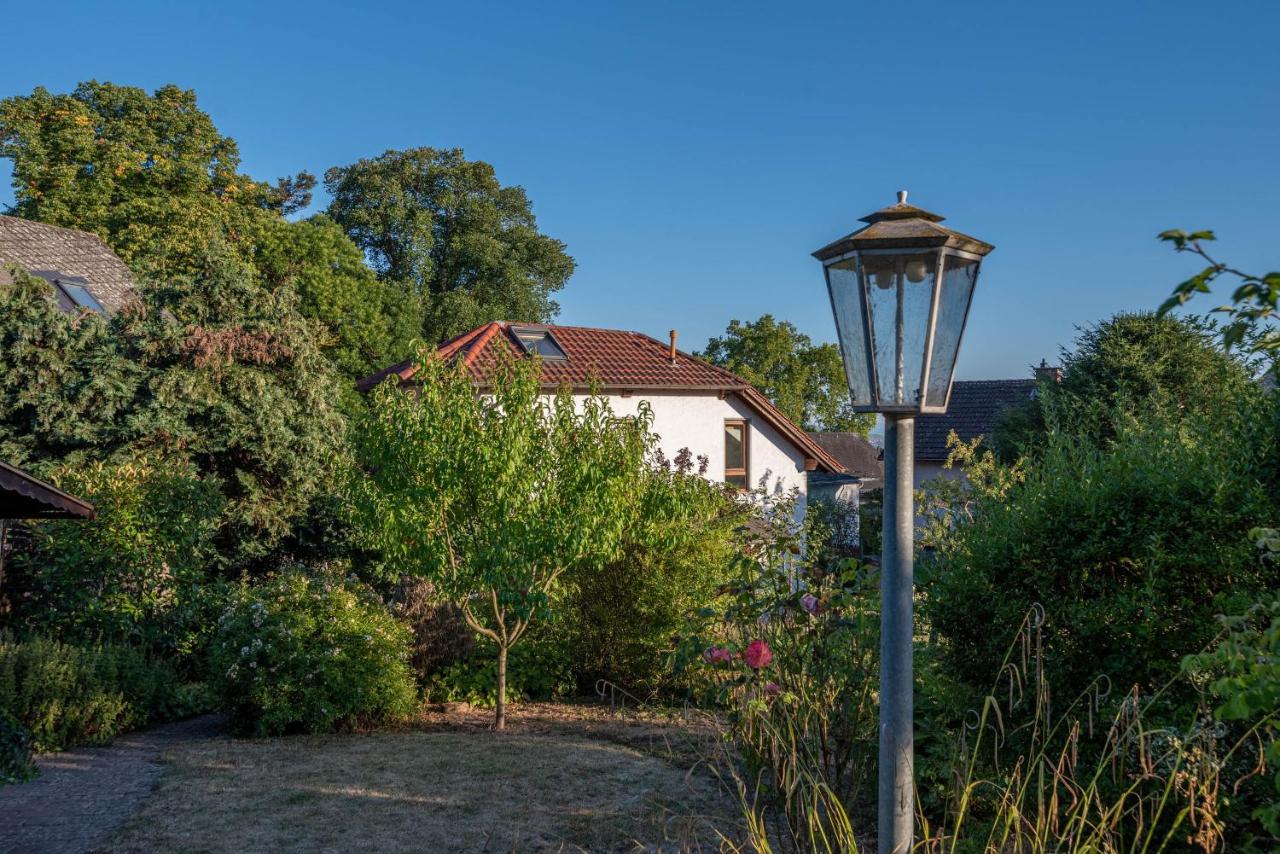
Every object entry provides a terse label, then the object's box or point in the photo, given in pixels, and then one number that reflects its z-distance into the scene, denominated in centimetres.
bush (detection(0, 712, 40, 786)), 541
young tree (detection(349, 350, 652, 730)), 902
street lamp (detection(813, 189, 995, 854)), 312
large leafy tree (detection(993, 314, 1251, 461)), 1648
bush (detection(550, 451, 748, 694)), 1062
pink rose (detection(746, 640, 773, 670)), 597
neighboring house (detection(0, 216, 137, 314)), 1938
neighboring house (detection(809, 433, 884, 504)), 3675
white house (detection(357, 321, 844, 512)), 2336
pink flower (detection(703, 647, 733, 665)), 699
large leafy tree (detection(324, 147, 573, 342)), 3797
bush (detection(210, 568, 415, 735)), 917
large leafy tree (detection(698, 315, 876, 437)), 4481
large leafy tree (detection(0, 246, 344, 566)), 1332
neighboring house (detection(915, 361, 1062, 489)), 2991
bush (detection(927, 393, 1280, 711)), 484
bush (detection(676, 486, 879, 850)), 551
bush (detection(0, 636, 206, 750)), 859
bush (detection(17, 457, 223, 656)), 1102
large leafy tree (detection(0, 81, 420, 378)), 2600
